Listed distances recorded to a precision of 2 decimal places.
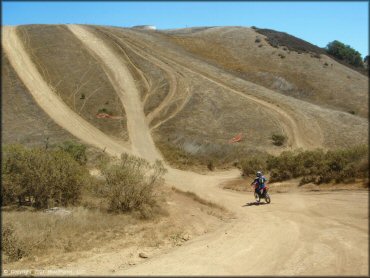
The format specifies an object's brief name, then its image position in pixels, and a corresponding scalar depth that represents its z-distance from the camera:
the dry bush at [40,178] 21.55
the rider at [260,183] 21.83
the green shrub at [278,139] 42.06
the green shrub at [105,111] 50.79
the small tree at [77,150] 34.46
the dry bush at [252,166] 31.48
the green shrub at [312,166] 20.41
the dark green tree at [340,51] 52.22
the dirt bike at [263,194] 21.72
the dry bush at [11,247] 15.11
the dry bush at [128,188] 20.62
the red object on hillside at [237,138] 43.56
